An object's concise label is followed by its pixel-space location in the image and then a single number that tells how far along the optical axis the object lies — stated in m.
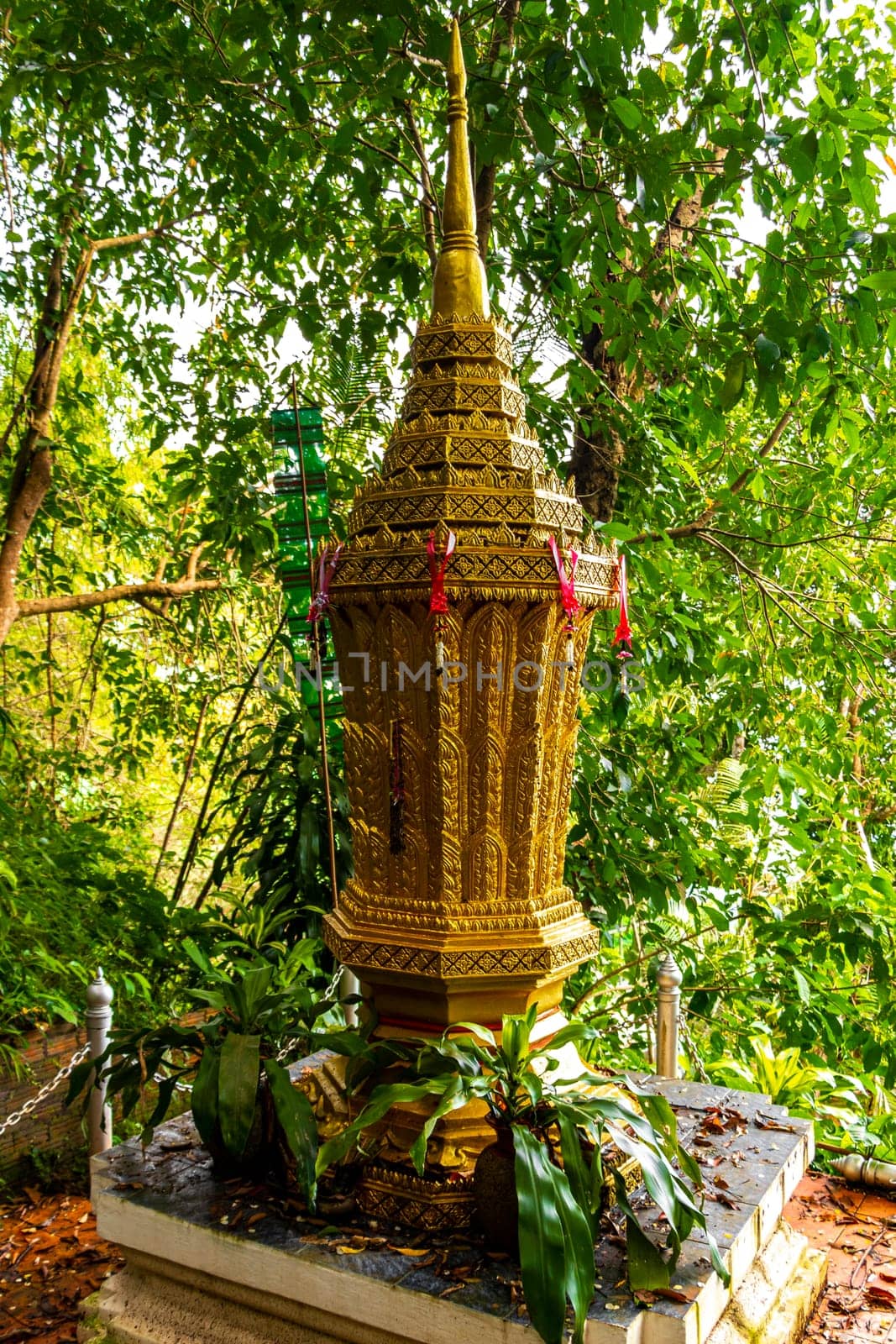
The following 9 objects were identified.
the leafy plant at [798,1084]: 4.43
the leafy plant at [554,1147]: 1.96
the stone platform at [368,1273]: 2.09
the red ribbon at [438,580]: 2.47
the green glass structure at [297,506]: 4.08
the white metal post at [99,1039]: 3.09
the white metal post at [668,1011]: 3.96
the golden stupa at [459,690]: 2.57
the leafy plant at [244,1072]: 2.47
